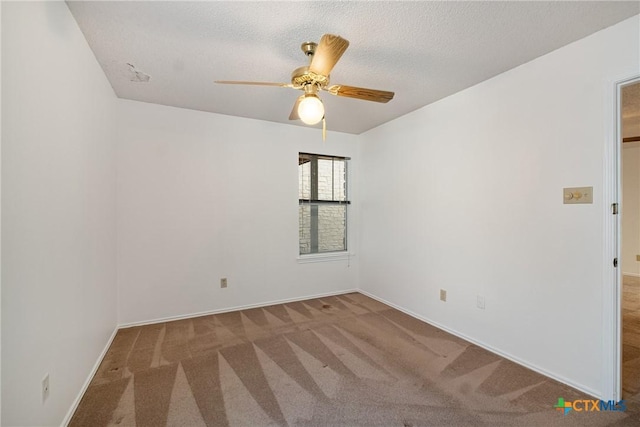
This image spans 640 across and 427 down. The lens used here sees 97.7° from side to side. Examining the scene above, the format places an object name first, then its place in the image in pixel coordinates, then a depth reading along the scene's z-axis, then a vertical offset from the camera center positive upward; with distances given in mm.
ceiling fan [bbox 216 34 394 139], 1511 +855
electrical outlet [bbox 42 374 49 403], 1381 -878
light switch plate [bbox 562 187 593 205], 1895 +112
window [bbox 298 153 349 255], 4023 +134
